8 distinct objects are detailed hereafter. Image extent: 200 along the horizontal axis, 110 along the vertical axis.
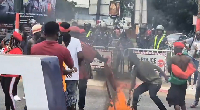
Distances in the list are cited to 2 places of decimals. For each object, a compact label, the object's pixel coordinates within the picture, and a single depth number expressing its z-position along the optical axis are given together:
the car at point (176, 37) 23.21
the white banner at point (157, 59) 11.75
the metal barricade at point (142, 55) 10.96
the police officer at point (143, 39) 12.88
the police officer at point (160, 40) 12.53
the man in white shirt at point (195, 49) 9.61
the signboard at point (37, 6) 20.53
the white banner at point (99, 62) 11.17
